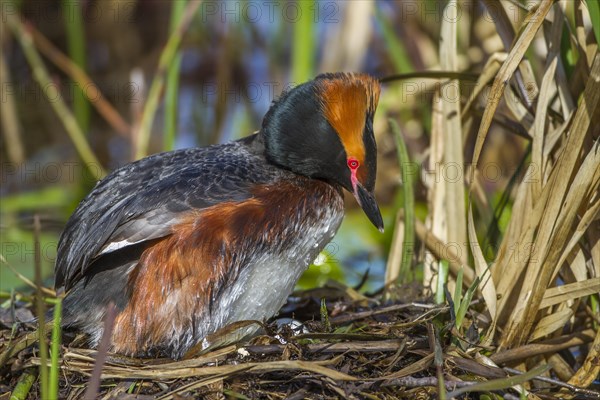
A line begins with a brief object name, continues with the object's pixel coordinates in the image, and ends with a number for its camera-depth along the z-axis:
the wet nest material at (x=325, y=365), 7.43
